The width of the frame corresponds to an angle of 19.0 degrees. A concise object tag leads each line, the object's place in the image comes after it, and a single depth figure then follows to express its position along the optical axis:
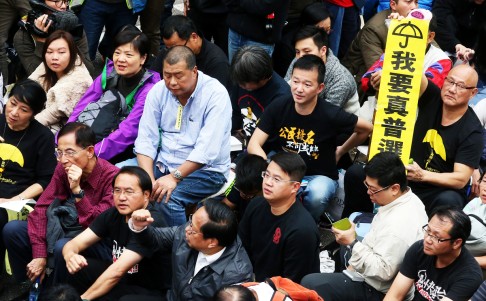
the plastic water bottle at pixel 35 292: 10.28
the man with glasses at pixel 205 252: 8.93
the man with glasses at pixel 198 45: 12.46
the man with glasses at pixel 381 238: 8.93
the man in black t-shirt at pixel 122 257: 9.35
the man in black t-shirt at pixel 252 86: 11.30
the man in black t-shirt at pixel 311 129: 10.74
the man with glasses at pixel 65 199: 10.20
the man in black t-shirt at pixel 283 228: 9.21
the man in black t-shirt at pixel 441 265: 8.26
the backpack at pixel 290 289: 8.02
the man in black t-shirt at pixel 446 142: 10.22
